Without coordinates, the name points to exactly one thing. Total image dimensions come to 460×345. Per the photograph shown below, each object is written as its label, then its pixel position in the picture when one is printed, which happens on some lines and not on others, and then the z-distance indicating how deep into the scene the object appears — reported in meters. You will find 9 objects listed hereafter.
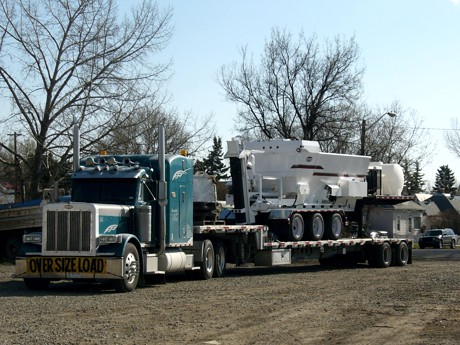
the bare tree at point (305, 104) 43.94
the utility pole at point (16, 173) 29.71
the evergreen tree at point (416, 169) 54.45
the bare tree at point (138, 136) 29.59
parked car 58.12
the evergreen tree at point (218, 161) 74.09
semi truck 16.97
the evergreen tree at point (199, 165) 39.41
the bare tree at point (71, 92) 29.11
